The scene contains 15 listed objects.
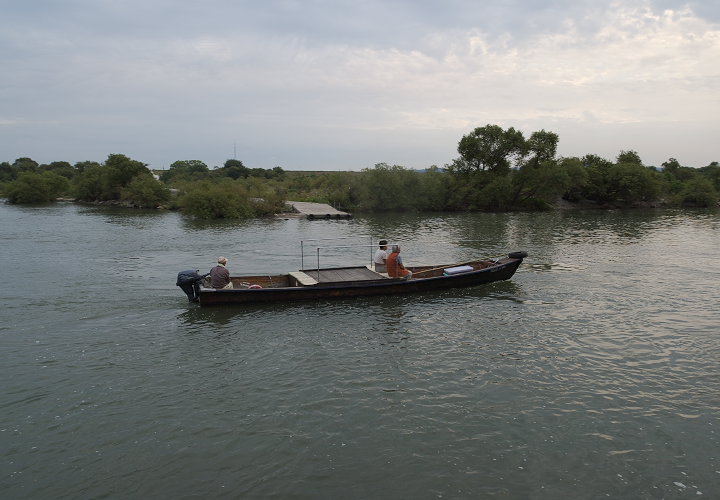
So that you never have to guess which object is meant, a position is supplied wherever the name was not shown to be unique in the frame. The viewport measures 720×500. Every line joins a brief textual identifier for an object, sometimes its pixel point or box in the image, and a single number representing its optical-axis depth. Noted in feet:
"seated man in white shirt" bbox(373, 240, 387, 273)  70.28
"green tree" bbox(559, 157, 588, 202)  243.60
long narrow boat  60.95
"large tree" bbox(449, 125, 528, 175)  236.43
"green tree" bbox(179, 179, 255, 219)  189.37
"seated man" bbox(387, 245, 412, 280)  67.87
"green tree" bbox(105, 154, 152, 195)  272.92
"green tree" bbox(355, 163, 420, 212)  229.04
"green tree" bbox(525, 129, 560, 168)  240.32
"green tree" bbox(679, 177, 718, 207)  255.29
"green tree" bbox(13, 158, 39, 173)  427.99
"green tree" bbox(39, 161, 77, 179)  424.91
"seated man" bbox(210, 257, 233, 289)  60.49
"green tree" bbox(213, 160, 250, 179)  438.81
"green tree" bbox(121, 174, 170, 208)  243.58
